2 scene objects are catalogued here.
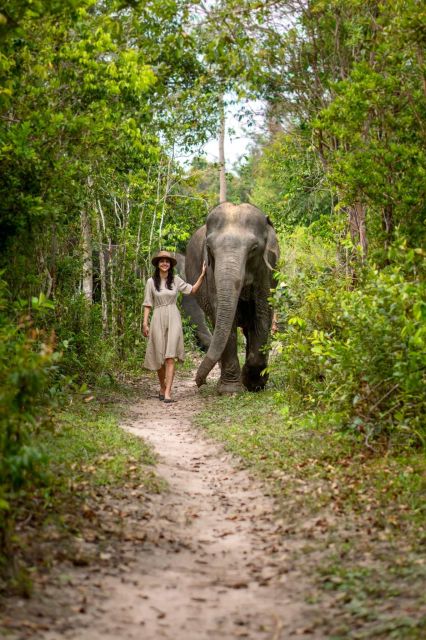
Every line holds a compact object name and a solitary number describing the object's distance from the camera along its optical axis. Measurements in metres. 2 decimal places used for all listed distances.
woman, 14.34
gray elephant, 13.86
